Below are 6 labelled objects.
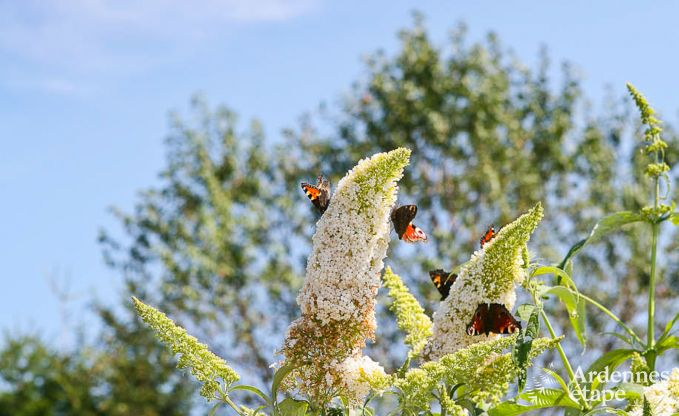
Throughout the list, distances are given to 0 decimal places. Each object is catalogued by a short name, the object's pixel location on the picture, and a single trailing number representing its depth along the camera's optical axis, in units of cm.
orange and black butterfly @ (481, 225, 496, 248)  210
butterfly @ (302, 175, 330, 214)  210
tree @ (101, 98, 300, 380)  1195
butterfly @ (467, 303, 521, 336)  200
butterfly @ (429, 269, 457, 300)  216
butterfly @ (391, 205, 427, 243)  212
